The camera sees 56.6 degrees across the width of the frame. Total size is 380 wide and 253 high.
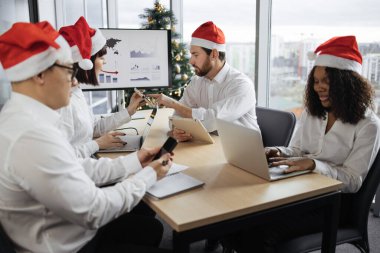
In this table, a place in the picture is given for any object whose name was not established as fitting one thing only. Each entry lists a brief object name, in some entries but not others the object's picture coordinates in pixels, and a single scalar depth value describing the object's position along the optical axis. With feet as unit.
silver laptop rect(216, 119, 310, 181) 4.64
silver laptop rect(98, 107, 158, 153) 6.47
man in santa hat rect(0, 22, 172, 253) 3.28
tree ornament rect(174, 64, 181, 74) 13.54
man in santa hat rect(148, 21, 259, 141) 7.56
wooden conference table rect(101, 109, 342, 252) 3.79
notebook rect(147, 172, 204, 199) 4.33
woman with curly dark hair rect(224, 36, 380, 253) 5.09
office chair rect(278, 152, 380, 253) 4.94
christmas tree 13.61
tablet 6.54
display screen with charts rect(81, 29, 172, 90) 9.66
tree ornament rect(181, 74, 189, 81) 13.76
